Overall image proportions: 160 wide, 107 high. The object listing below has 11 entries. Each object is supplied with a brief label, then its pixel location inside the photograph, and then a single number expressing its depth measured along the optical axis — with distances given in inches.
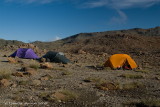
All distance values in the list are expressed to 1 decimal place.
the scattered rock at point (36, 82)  310.6
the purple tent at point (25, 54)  710.1
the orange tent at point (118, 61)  523.9
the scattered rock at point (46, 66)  488.5
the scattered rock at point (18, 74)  367.7
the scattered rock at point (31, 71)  387.3
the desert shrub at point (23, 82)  309.2
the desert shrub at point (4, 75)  336.5
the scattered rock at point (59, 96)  239.6
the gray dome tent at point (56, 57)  622.9
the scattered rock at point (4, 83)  291.2
